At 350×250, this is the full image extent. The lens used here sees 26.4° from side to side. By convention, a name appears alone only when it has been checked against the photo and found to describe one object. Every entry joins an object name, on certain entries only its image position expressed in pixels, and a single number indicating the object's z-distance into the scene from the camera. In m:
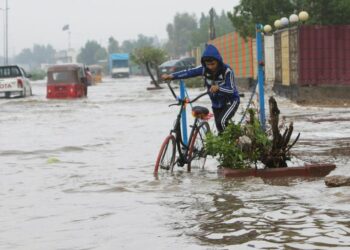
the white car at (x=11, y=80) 37.34
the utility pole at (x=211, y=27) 62.00
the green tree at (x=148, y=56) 51.91
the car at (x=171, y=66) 55.59
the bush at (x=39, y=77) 120.20
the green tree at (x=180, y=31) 173.38
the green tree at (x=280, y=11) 29.39
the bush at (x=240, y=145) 9.28
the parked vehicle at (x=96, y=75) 69.65
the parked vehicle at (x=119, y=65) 97.00
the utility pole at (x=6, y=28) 97.07
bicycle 9.97
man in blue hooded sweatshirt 9.71
